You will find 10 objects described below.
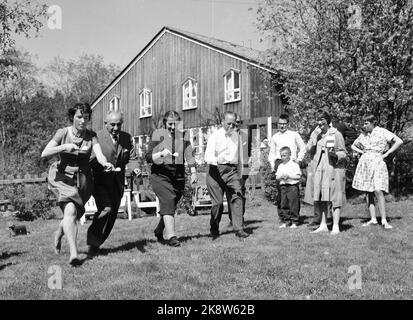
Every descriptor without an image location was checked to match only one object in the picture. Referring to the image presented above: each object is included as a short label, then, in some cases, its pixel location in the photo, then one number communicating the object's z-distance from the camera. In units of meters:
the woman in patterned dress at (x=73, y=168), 6.20
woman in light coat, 8.43
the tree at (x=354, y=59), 15.17
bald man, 6.96
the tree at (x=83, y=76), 60.69
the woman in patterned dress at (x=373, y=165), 8.98
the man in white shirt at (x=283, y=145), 9.35
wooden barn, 26.64
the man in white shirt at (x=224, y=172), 8.05
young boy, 9.44
